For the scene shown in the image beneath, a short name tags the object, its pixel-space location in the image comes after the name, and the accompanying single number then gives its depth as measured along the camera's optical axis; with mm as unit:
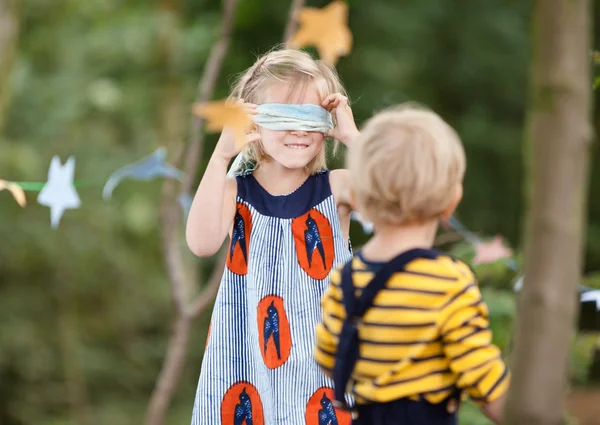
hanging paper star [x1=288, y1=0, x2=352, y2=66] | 3420
